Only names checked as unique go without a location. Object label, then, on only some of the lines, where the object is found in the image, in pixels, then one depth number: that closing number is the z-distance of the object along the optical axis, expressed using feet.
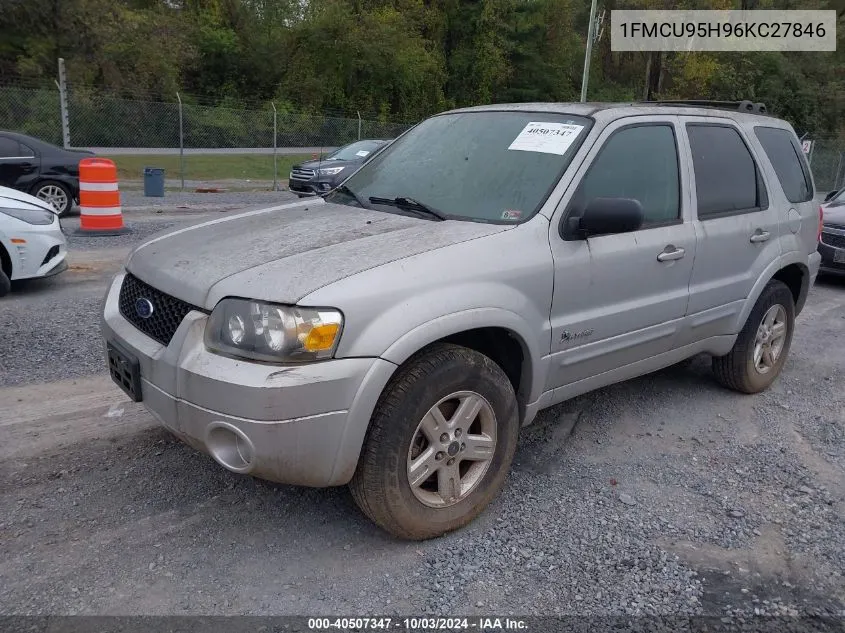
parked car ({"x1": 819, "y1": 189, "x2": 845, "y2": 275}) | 30.58
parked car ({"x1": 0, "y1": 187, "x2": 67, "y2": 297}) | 21.40
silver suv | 9.09
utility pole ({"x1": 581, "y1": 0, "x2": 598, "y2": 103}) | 85.97
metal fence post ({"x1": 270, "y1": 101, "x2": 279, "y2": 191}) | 70.18
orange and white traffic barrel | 32.04
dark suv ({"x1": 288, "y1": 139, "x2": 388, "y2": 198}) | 55.06
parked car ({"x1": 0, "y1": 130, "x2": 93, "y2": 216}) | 39.04
